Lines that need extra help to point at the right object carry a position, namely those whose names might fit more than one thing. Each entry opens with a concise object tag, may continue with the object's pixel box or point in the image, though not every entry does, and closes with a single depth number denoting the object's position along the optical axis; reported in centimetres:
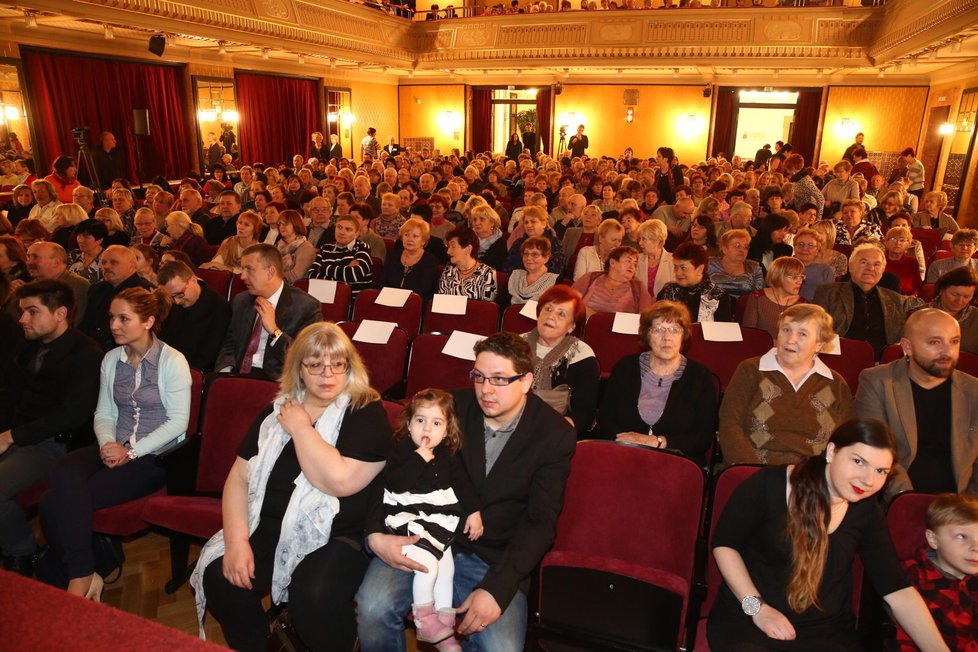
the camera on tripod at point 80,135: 877
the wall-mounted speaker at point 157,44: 930
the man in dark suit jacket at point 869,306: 382
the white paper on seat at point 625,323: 369
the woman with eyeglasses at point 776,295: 379
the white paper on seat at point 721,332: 348
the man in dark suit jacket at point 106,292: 388
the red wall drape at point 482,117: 1914
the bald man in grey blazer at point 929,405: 248
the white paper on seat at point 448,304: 401
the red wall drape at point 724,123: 1650
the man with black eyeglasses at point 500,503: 192
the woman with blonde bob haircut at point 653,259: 484
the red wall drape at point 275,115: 1398
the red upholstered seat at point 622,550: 193
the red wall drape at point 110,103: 979
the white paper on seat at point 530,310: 369
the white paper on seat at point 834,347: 298
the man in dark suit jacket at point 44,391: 270
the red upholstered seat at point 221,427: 271
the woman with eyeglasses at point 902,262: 495
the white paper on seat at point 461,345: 328
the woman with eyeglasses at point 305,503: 200
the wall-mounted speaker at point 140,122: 1027
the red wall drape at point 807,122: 1575
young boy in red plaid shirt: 178
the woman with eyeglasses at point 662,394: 272
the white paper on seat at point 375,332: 354
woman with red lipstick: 176
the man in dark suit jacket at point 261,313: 341
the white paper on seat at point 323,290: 426
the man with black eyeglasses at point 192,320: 353
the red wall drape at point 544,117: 1836
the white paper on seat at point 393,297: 412
